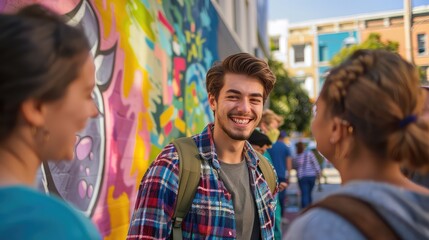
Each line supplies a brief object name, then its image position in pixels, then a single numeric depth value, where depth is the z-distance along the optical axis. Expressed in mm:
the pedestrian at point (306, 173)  9000
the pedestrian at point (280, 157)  6578
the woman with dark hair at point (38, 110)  833
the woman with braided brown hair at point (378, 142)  1068
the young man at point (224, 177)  1948
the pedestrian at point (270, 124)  5621
